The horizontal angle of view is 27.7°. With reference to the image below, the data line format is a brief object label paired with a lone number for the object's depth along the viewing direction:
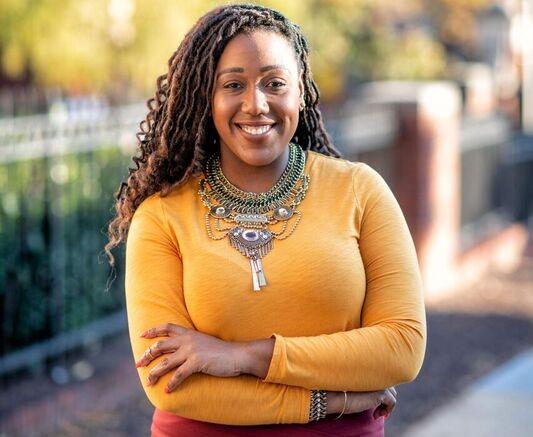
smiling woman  2.37
